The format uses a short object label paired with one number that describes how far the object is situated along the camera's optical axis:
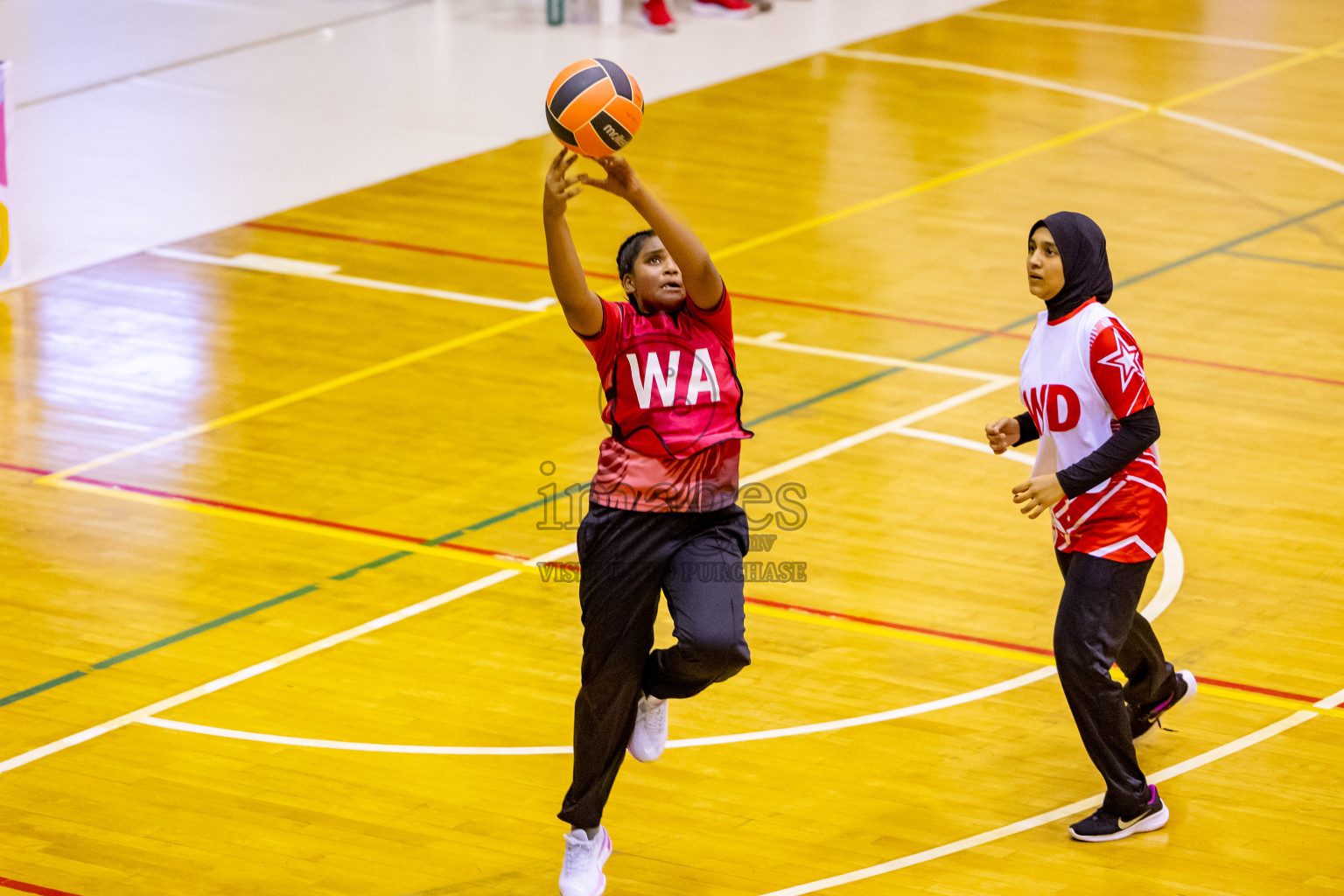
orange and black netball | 12.62
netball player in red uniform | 12.37
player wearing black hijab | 13.13
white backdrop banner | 26.09
